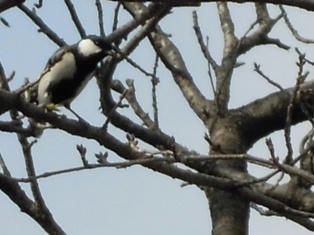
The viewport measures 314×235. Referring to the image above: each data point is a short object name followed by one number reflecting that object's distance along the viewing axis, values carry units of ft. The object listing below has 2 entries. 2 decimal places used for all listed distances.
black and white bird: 30.04
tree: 17.79
